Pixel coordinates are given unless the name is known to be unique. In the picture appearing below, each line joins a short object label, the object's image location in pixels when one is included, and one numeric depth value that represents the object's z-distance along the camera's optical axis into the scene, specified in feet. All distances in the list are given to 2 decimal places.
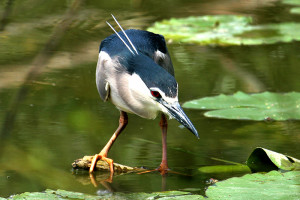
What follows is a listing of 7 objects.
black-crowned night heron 22.52
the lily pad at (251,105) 29.12
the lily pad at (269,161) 22.70
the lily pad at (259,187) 19.02
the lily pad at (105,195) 19.07
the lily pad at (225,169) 24.32
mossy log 24.14
